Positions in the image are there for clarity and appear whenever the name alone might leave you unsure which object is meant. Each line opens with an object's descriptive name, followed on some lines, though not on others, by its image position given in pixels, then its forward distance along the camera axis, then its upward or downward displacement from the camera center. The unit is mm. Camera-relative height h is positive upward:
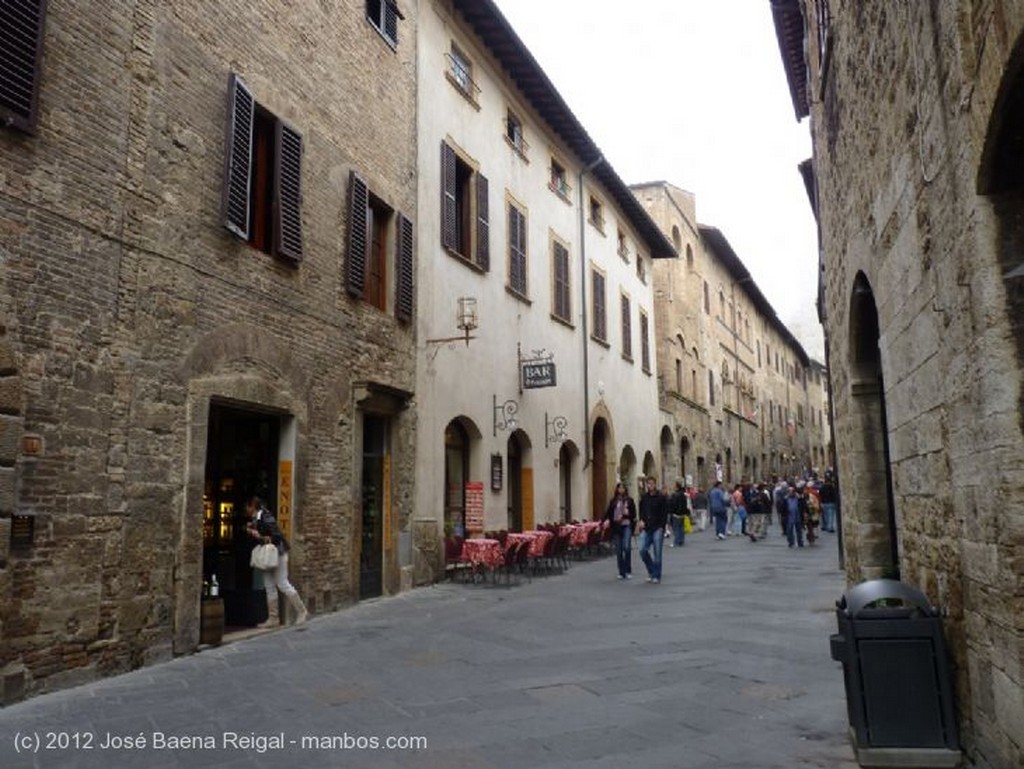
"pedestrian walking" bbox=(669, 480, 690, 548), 18859 -124
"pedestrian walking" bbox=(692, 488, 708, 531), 27141 -62
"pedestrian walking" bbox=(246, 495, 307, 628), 8711 -338
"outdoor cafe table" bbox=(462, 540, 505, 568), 12352 -609
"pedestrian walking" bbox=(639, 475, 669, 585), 12266 -247
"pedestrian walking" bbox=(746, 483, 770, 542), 21594 -199
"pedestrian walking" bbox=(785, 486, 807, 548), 19266 -281
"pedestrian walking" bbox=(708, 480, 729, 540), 22406 -8
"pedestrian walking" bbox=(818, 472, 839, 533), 23484 -27
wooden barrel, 7801 -989
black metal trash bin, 4211 -913
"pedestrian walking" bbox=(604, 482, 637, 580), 13000 -304
